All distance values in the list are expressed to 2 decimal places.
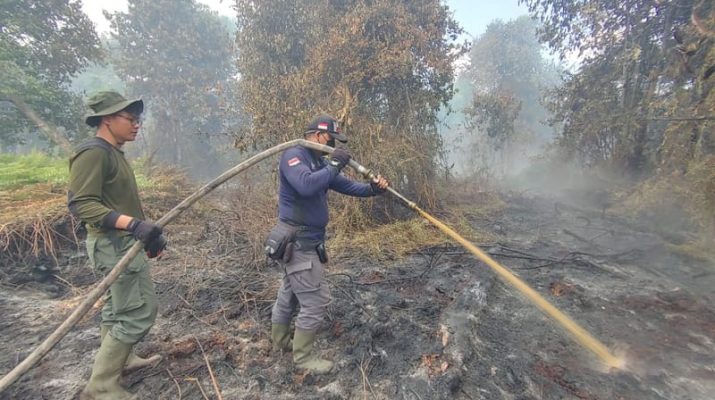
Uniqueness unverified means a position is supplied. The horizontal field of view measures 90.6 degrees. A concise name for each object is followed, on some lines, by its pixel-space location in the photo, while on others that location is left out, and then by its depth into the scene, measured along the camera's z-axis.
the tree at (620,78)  10.20
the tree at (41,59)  11.89
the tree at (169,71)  22.97
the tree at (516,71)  25.36
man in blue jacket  2.94
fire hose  2.36
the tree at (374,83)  8.07
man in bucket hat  2.41
